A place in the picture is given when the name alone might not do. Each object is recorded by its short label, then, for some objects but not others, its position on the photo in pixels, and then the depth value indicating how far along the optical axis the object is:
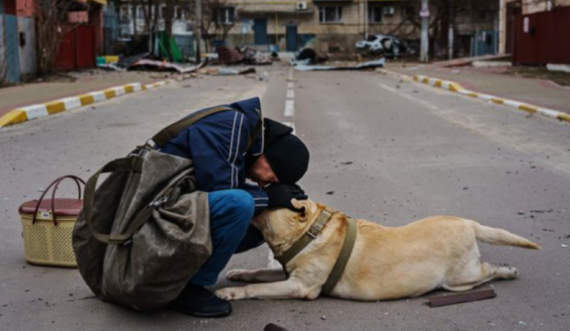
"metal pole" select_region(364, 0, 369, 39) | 69.01
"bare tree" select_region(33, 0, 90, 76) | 24.14
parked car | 51.74
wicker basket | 4.50
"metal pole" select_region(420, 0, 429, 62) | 39.66
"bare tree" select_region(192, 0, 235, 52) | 60.59
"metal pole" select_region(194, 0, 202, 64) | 41.12
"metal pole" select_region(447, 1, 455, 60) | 41.09
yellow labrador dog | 3.93
